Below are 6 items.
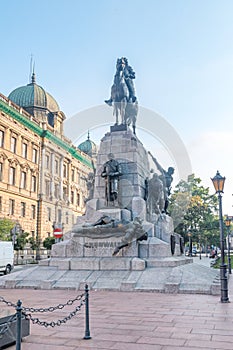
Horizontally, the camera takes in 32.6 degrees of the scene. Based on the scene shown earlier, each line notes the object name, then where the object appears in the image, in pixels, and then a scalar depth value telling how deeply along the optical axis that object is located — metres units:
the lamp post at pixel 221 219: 12.55
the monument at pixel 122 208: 17.52
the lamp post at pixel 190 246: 52.62
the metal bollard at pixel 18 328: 5.56
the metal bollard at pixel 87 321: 7.45
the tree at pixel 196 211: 51.88
